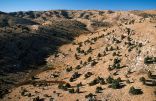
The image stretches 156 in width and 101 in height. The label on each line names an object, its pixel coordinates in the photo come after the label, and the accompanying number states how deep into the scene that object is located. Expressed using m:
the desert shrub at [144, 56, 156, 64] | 66.81
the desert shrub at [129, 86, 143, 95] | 54.53
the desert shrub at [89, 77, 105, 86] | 66.06
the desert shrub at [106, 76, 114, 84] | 63.28
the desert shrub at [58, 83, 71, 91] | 66.44
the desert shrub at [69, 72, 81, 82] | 74.46
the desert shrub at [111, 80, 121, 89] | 59.36
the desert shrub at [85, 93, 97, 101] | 56.63
